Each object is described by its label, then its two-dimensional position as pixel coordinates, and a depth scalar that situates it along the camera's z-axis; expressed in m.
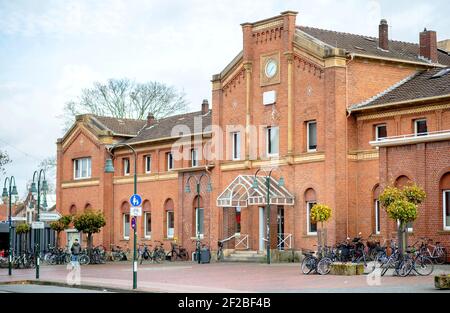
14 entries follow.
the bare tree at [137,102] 88.50
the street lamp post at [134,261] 31.43
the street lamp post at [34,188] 44.22
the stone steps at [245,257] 49.12
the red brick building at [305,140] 42.81
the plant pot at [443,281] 26.47
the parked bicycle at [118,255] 60.03
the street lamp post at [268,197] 45.91
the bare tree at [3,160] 71.01
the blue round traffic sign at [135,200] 32.88
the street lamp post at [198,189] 53.59
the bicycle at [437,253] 38.82
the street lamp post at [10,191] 47.19
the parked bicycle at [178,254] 56.58
